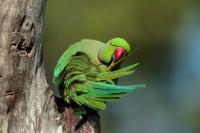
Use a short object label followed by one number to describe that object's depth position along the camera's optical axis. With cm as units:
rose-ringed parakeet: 437
